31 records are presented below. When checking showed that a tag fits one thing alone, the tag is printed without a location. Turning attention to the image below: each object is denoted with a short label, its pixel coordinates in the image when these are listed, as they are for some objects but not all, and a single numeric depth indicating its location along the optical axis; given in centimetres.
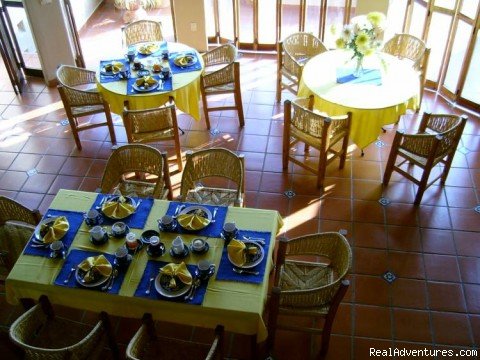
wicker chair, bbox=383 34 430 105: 578
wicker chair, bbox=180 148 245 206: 439
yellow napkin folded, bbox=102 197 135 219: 392
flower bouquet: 505
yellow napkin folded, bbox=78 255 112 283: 346
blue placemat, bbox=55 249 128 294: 347
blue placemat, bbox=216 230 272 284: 346
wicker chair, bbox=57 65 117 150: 552
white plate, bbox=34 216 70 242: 375
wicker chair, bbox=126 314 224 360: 335
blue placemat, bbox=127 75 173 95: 533
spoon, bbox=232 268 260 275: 349
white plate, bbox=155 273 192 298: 336
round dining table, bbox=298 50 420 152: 499
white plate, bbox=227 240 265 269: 351
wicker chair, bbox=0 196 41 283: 405
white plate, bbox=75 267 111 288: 343
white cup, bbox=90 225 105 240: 370
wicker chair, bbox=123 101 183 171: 501
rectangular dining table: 333
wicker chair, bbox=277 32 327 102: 602
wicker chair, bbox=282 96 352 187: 482
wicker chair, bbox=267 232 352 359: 342
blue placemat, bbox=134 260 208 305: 335
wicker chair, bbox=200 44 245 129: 572
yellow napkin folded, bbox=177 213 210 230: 380
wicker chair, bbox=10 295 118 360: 314
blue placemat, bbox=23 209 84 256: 369
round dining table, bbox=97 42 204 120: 532
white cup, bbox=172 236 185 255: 359
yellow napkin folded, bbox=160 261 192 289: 339
